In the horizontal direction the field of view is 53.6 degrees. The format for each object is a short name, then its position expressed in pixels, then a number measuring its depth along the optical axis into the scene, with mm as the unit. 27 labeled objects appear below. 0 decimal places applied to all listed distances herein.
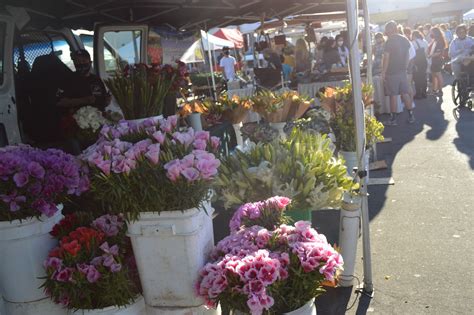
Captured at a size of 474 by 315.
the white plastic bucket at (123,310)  2309
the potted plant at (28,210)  2400
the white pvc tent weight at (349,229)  3332
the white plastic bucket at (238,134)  5421
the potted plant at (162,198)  2186
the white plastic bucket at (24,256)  2447
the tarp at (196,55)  13810
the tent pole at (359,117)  3145
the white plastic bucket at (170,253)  2246
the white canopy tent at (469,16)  21531
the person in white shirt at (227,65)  16188
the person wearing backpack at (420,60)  11570
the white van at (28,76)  4957
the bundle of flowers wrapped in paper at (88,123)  3746
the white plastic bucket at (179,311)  2354
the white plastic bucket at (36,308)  2553
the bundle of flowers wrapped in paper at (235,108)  5453
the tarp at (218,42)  16266
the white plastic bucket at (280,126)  4953
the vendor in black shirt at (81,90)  4891
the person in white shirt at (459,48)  9797
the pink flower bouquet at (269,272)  2061
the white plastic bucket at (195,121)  4232
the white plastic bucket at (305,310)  2182
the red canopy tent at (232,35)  17344
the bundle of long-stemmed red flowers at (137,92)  2928
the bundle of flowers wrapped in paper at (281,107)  5103
